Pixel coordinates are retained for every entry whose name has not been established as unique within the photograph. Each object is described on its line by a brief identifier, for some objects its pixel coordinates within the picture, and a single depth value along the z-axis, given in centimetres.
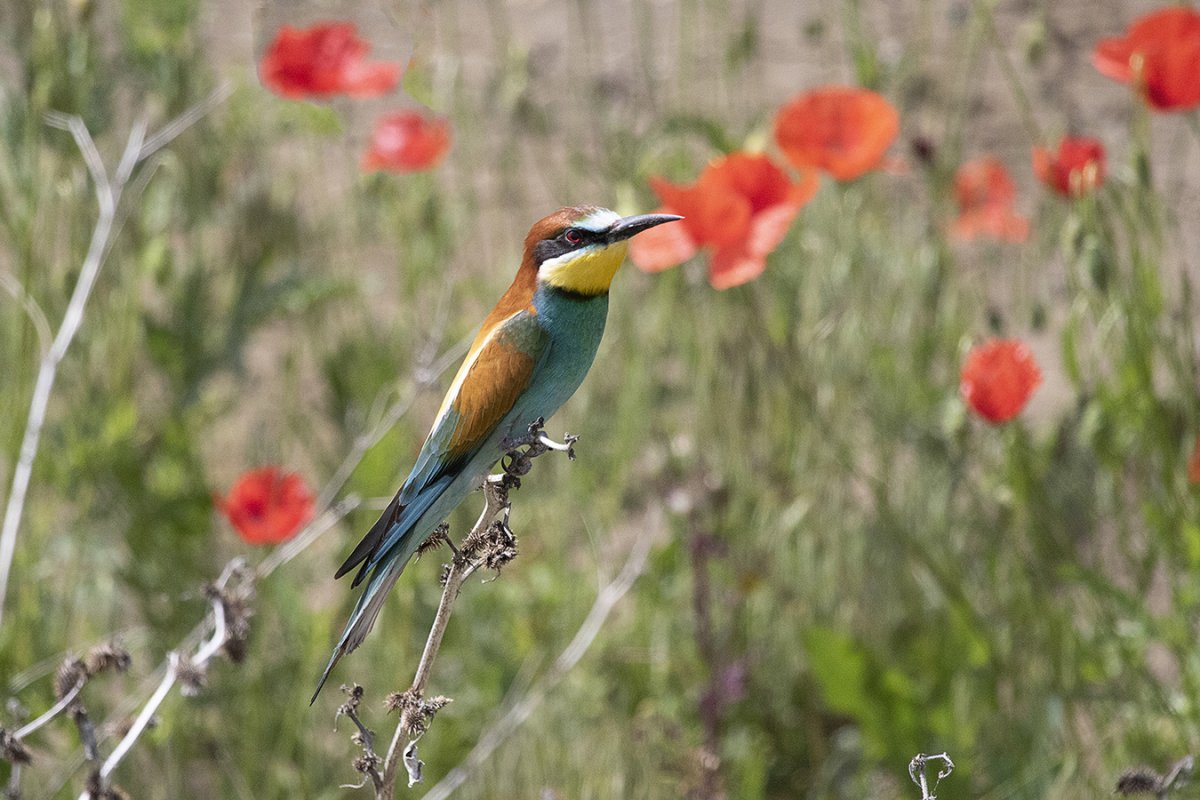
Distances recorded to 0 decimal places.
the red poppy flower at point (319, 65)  1073
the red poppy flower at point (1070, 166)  1049
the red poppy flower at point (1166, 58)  1050
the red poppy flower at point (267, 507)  1052
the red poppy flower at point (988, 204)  1091
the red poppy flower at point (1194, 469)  1047
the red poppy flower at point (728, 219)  1052
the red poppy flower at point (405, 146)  1077
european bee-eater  1021
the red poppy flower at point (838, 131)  1060
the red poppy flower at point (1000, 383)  1043
